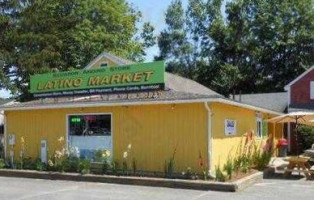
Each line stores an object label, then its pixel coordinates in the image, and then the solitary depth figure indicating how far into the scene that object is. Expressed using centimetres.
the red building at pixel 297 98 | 3638
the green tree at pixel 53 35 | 4088
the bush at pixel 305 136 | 3033
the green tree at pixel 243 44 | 5400
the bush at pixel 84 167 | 1722
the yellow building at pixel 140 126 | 1667
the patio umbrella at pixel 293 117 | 1962
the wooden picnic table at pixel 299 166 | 1736
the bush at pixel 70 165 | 1783
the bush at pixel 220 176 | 1539
